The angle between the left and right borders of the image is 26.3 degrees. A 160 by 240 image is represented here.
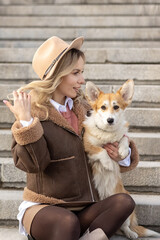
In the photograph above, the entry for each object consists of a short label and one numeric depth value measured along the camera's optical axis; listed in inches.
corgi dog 97.2
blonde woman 81.3
